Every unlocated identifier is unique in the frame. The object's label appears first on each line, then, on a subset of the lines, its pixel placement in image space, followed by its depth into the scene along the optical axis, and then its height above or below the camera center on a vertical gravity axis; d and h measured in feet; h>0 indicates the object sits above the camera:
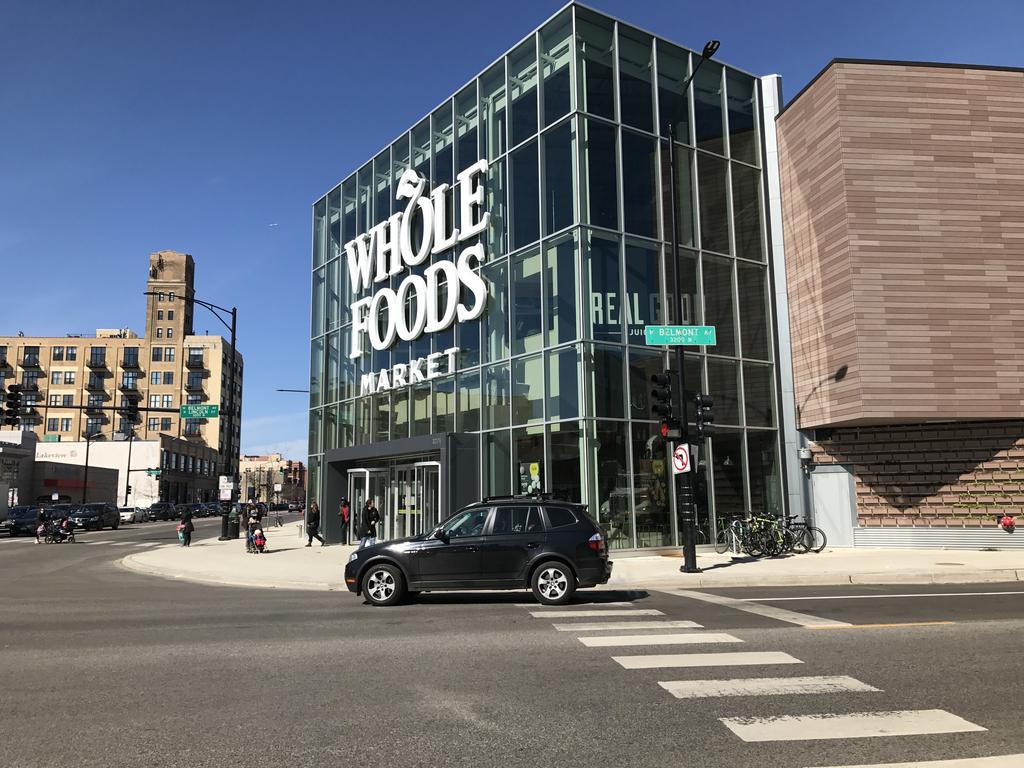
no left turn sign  55.09 +2.11
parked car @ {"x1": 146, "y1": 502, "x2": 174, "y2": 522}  223.24 -3.94
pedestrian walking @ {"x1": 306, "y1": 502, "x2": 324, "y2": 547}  90.84 -3.13
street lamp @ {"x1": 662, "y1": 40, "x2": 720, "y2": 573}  53.62 +0.53
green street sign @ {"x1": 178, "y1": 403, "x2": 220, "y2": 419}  109.40 +12.44
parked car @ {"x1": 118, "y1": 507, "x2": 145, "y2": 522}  200.34 -4.28
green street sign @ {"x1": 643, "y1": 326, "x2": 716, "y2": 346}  55.36 +11.09
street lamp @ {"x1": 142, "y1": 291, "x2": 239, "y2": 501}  103.90 +24.71
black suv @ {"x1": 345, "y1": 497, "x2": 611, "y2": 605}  40.50 -3.68
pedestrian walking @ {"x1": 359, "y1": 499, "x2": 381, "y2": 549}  77.25 -2.28
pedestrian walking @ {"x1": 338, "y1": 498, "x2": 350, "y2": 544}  88.34 -2.28
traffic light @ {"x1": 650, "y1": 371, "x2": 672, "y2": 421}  55.47 +6.83
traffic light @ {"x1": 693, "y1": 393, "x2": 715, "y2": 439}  56.95 +5.46
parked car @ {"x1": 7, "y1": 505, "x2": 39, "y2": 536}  130.72 -3.69
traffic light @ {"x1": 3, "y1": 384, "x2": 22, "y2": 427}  93.20 +11.76
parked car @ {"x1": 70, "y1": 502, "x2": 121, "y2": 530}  147.64 -3.38
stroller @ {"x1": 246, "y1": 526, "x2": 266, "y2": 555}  79.92 -4.78
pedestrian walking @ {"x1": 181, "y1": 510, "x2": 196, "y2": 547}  93.09 -3.78
